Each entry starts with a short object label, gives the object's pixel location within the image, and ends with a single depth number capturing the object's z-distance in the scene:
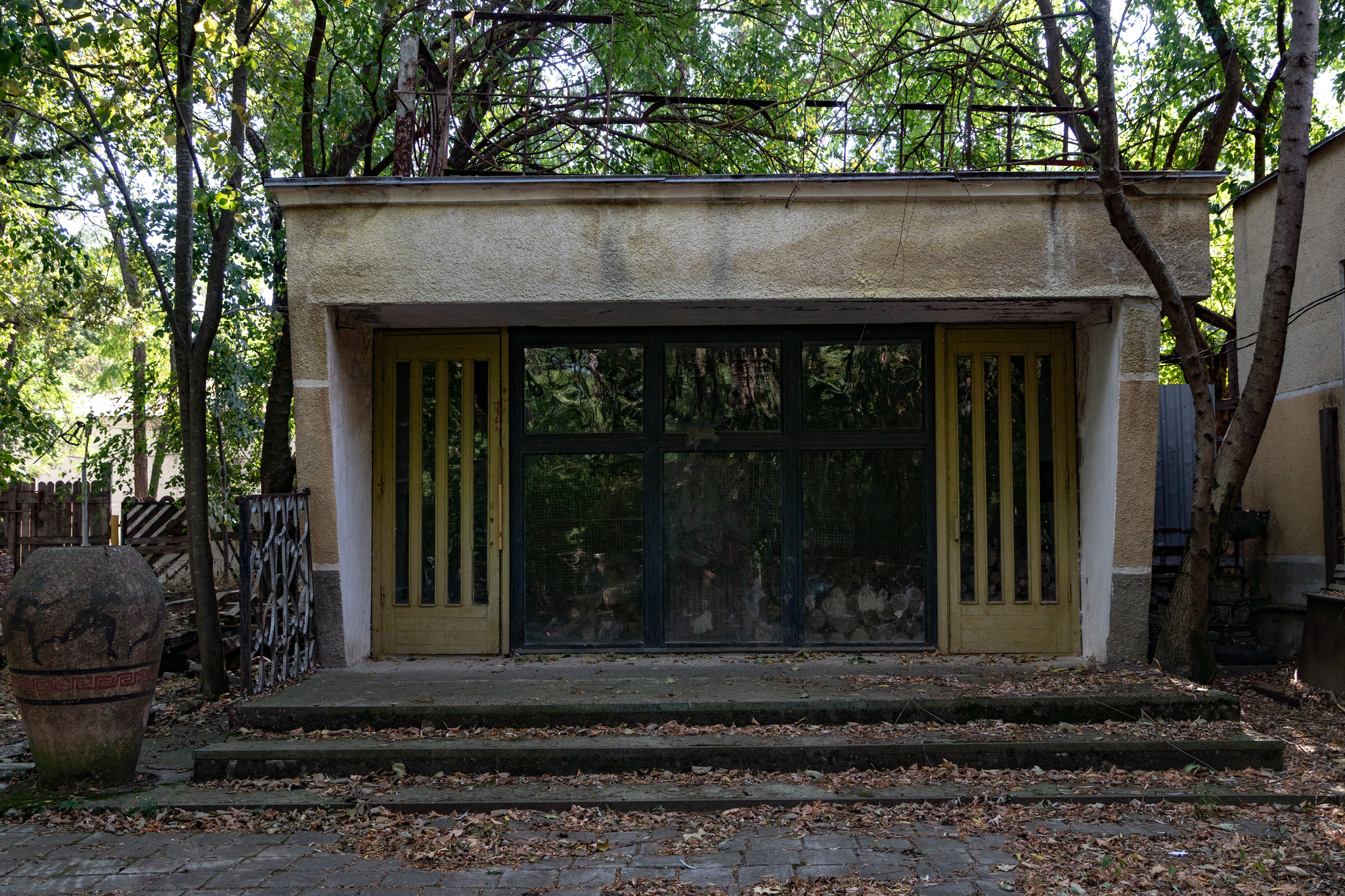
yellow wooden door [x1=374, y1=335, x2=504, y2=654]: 7.99
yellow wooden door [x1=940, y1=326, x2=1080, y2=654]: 7.81
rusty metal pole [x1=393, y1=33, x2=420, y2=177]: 8.02
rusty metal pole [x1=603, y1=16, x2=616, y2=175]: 10.14
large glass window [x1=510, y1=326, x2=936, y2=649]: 7.95
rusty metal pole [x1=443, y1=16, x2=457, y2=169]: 7.53
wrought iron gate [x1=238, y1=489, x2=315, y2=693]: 6.39
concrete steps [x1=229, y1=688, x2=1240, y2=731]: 6.06
